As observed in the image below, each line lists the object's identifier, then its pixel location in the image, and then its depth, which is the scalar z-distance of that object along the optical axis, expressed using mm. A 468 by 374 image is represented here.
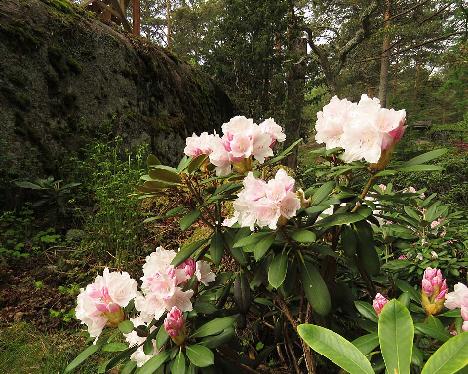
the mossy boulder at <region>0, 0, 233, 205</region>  3264
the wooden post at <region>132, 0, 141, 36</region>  6261
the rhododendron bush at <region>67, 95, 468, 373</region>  979
